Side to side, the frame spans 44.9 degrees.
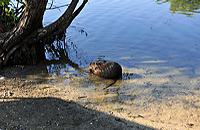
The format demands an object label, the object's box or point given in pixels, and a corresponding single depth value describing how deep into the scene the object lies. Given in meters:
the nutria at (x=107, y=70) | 7.38
